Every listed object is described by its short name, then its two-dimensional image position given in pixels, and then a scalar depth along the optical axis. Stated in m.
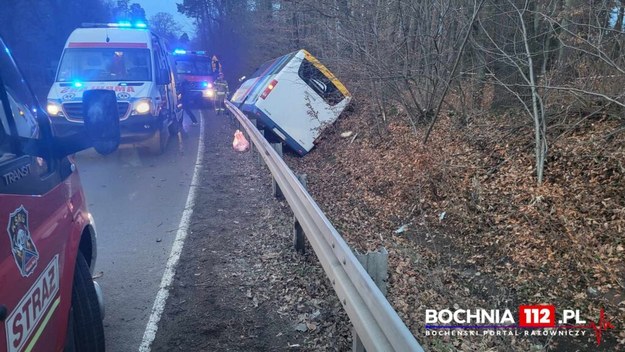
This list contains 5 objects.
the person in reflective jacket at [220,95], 20.12
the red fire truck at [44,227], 1.95
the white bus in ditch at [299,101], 10.34
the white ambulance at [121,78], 9.98
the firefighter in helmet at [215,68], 25.13
